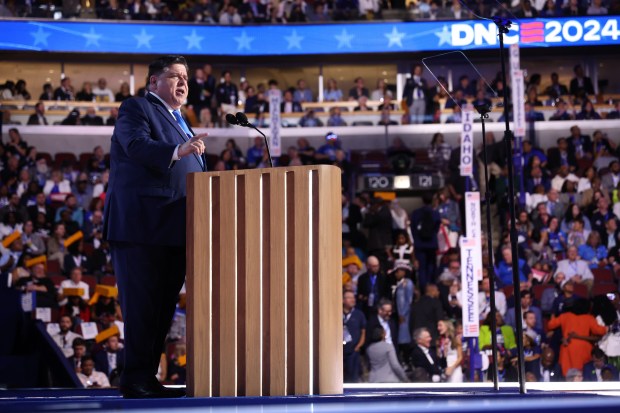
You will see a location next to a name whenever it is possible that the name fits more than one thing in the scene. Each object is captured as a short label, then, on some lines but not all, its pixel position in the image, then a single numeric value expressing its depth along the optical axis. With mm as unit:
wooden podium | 4539
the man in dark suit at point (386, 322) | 11539
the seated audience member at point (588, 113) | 18875
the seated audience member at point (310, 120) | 19703
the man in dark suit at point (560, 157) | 17000
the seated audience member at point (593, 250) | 13944
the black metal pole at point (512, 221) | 5965
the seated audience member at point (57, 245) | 13750
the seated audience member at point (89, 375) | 10812
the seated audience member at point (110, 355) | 11031
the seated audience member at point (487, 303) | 12102
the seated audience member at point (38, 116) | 19875
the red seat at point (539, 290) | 12414
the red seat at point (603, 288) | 12391
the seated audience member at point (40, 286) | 11781
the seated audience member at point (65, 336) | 11312
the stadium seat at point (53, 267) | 13422
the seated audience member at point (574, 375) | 10930
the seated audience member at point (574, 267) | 13078
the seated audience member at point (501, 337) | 11422
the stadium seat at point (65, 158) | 18500
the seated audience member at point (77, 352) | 10961
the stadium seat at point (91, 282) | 12605
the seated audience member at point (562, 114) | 18953
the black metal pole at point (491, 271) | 6850
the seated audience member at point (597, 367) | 11008
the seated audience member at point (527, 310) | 11875
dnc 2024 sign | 21250
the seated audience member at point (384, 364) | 10789
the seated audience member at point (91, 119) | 19984
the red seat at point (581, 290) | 12203
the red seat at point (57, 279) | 12695
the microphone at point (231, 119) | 4934
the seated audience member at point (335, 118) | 20203
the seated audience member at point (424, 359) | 11039
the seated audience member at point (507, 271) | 13102
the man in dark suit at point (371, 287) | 12398
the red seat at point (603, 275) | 13156
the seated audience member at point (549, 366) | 11052
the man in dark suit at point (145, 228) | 4914
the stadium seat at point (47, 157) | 17917
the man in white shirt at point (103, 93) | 20391
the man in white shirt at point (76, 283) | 12445
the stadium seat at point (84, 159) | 17956
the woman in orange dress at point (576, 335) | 11219
